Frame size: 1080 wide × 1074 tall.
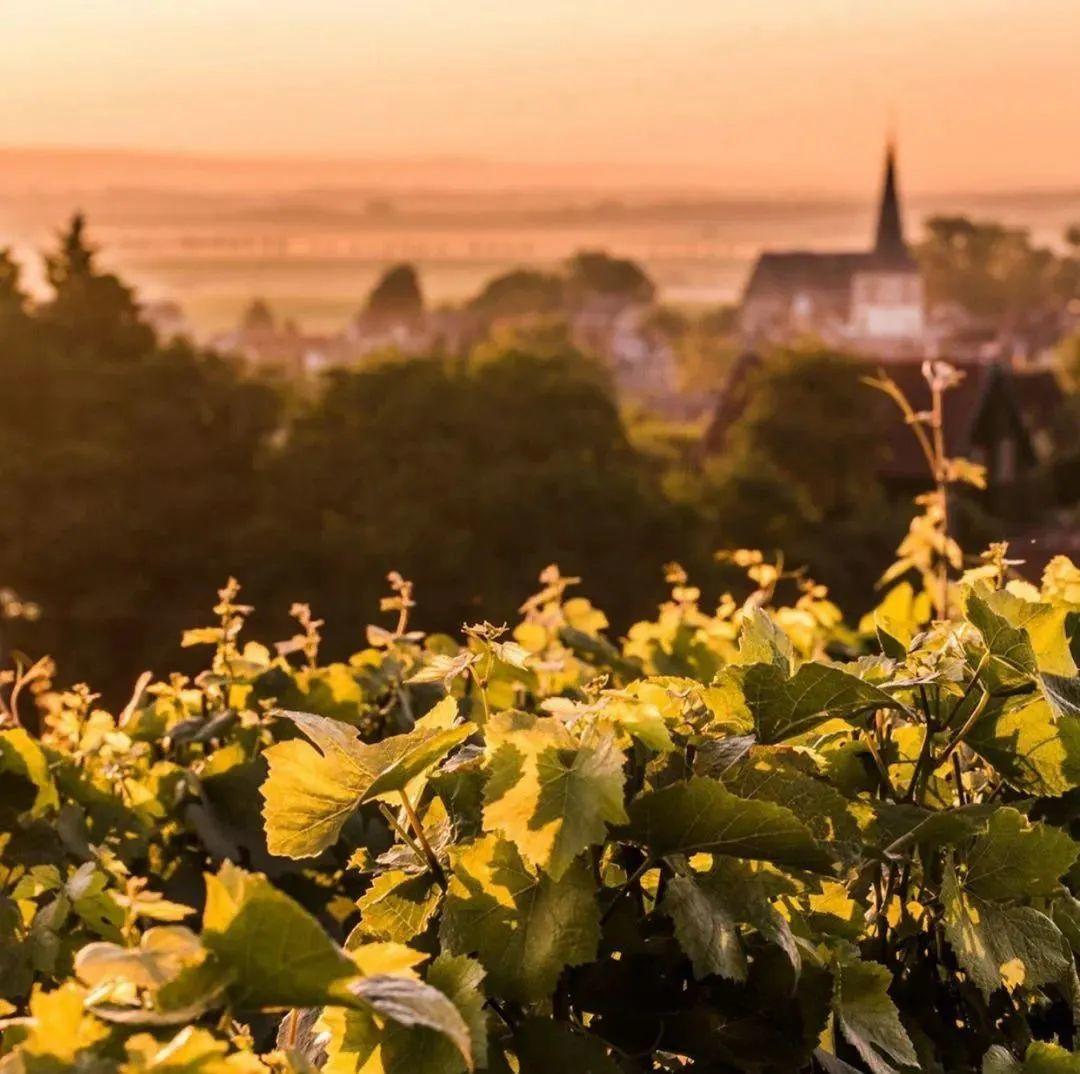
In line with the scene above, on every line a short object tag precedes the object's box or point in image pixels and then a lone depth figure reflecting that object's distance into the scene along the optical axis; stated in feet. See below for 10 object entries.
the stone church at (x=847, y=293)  383.45
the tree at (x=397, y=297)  357.61
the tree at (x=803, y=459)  122.00
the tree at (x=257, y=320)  348.79
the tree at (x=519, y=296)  364.58
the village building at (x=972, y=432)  145.59
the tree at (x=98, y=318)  121.60
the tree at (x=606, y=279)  414.41
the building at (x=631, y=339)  392.06
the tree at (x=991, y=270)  410.31
